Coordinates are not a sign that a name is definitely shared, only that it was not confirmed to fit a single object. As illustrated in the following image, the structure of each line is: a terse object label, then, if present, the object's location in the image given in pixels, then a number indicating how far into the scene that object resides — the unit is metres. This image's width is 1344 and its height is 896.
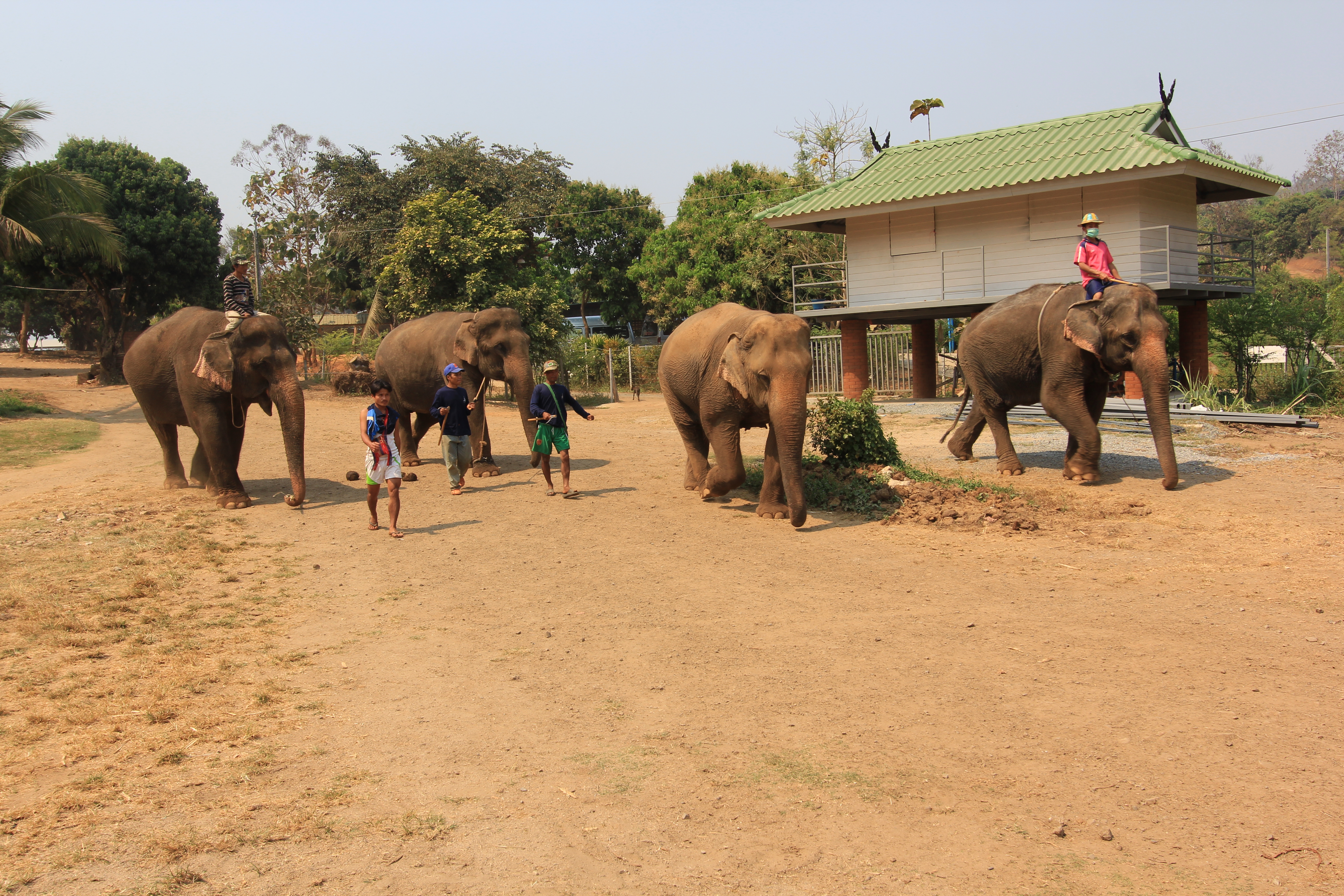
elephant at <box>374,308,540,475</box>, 13.95
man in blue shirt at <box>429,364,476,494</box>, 12.18
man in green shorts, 11.84
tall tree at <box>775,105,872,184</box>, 41.94
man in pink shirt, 12.19
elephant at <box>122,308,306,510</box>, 11.63
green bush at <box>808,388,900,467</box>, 12.11
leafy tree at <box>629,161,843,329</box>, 36.47
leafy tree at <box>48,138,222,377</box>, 32.50
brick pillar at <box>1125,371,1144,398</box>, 20.95
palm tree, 24.06
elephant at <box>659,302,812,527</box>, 9.77
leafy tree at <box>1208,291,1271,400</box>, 24.00
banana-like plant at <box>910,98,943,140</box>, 39.38
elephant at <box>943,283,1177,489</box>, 11.52
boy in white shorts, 10.22
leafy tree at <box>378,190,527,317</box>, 26.91
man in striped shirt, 11.77
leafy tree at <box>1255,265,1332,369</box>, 23.94
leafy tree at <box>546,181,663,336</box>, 49.81
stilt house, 22.50
